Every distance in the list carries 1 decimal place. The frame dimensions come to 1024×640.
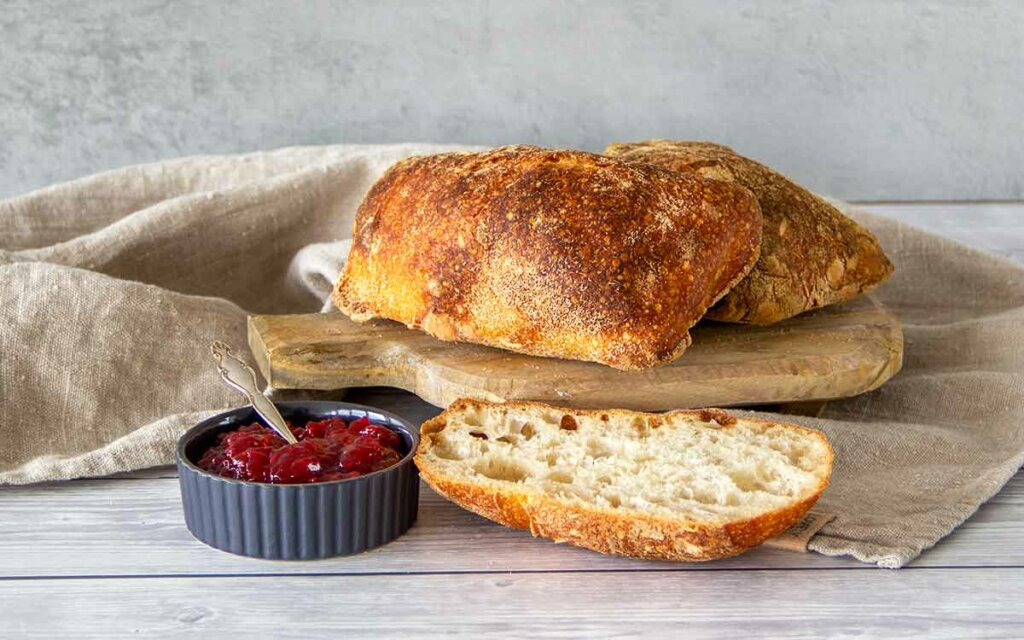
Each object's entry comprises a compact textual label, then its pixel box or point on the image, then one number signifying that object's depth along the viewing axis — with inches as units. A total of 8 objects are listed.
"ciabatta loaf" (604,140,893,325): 101.8
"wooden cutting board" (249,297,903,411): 94.7
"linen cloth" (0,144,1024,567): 91.6
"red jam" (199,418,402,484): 78.6
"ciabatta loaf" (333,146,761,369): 90.0
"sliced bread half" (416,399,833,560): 76.3
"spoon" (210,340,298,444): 84.0
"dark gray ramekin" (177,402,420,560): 77.5
